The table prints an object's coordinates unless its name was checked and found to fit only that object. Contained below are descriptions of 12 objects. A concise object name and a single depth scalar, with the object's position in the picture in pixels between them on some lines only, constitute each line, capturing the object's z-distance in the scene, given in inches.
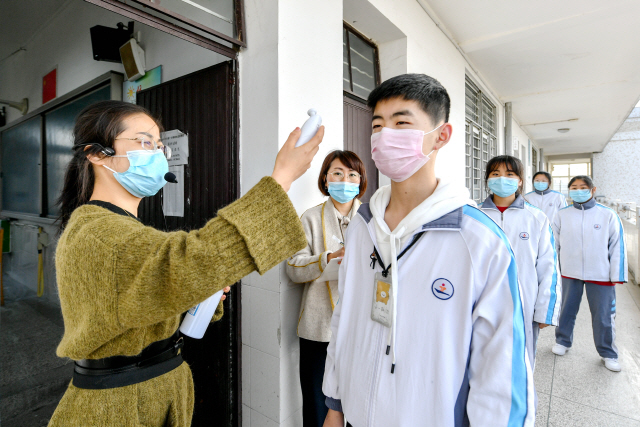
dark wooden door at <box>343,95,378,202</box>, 109.3
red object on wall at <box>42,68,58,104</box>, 144.4
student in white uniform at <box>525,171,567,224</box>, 230.1
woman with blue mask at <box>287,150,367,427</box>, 68.6
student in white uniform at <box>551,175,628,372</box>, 118.6
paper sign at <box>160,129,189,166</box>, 89.3
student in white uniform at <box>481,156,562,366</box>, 86.7
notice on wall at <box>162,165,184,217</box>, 91.2
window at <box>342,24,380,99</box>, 114.7
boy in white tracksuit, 34.1
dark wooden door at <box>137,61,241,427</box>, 77.6
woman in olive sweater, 26.6
